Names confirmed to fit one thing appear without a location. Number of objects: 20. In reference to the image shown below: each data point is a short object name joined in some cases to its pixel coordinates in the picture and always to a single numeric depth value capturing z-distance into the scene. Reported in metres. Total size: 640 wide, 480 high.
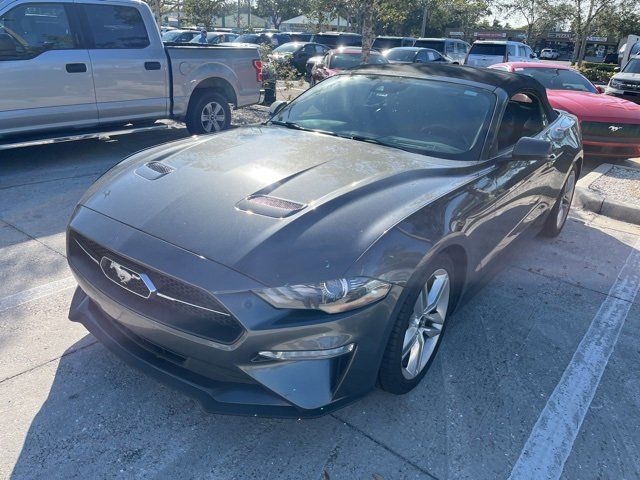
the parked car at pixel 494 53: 18.92
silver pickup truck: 6.05
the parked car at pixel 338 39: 24.41
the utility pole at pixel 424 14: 39.62
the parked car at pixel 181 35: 19.05
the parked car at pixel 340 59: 13.26
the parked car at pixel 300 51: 20.50
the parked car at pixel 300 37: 27.66
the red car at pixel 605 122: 8.34
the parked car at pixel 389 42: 23.28
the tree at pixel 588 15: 34.44
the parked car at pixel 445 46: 22.07
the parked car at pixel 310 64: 16.45
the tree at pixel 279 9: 60.22
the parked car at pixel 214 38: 18.95
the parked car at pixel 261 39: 25.16
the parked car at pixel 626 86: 12.73
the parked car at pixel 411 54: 17.09
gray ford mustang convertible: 2.20
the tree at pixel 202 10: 25.17
